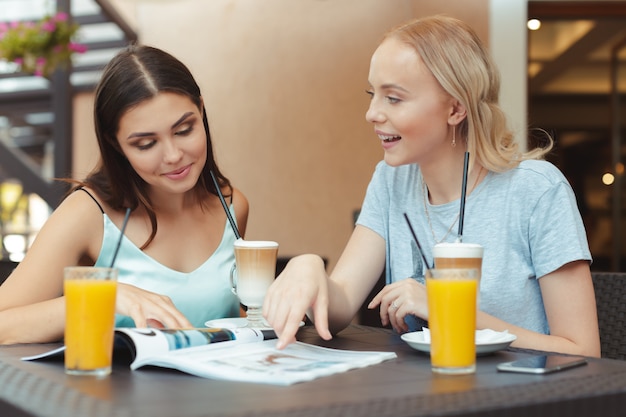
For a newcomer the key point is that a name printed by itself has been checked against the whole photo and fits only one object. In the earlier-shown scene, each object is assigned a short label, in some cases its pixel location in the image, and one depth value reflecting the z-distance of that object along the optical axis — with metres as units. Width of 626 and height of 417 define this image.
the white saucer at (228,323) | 1.65
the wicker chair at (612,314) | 1.85
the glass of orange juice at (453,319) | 1.15
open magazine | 1.12
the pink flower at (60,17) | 5.52
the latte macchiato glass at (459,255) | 1.31
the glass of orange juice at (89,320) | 1.14
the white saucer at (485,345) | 1.29
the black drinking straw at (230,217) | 1.88
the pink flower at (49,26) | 5.47
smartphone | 1.16
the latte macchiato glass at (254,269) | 1.61
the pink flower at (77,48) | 5.52
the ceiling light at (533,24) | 4.42
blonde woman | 1.67
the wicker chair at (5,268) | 2.12
